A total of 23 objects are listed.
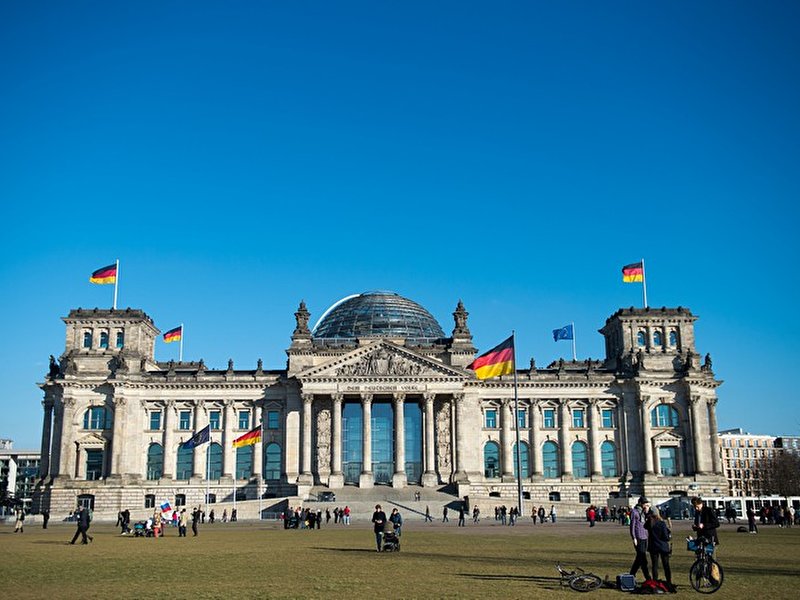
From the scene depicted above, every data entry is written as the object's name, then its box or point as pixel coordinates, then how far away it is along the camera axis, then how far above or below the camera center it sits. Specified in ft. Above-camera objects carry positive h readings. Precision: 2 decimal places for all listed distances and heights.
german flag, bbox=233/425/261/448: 260.01 +12.55
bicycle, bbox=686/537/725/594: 70.74 -7.96
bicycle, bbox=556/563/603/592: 72.10 -8.73
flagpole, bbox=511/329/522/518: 212.84 +31.03
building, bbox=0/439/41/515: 547.49 +5.11
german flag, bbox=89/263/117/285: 311.47 +74.27
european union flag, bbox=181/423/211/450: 250.98 +12.41
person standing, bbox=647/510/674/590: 71.00 -5.40
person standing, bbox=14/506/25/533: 181.31 -8.09
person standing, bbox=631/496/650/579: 73.96 -5.53
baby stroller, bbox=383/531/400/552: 115.03 -8.41
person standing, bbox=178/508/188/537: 158.33 -7.73
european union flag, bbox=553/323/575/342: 290.15 +47.83
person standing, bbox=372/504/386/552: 115.65 -6.02
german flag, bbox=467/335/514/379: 213.87 +28.44
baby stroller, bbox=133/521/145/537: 161.79 -8.95
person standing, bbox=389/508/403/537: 119.36 -5.87
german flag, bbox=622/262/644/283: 313.32 +72.80
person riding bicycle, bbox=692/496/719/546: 78.64 -4.36
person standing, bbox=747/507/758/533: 164.29 -9.24
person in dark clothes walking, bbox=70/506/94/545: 131.13 -5.86
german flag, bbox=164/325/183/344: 319.27 +53.69
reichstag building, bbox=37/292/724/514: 307.58 +21.35
